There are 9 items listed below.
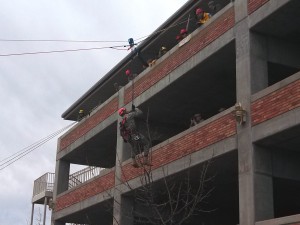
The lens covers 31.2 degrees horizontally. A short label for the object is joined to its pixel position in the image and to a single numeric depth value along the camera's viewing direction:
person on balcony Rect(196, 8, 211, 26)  16.84
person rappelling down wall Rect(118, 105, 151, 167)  16.26
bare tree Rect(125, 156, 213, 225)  16.52
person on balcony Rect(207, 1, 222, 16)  16.91
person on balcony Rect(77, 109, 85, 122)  26.00
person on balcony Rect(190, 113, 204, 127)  17.20
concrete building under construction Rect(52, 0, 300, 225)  13.17
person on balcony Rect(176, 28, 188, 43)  17.91
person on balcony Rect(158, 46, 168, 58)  19.36
